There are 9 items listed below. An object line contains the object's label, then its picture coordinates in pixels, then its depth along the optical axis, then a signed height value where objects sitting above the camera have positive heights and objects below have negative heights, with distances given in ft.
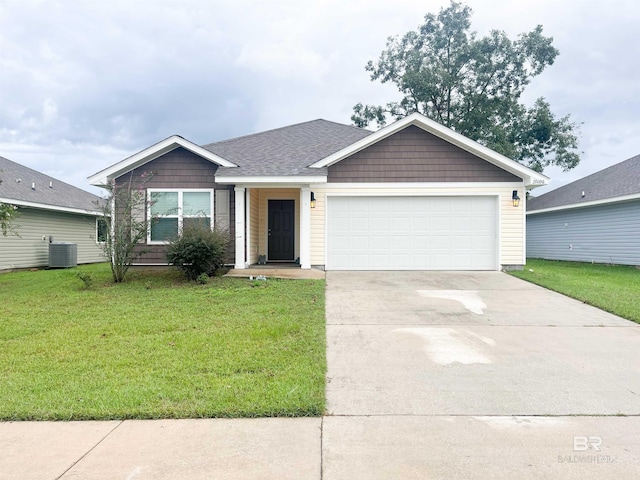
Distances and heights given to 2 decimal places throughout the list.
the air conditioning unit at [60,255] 49.16 -2.58
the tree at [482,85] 83.92 +32.85
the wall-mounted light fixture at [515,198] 36.93 +3.54
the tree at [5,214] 33.85 +1.81
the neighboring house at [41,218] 45.98 +2.25
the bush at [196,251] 30.99 -1.28
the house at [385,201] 37.17 +3.23
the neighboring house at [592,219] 47.22 +2.32
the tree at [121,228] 32.55 +0.54
